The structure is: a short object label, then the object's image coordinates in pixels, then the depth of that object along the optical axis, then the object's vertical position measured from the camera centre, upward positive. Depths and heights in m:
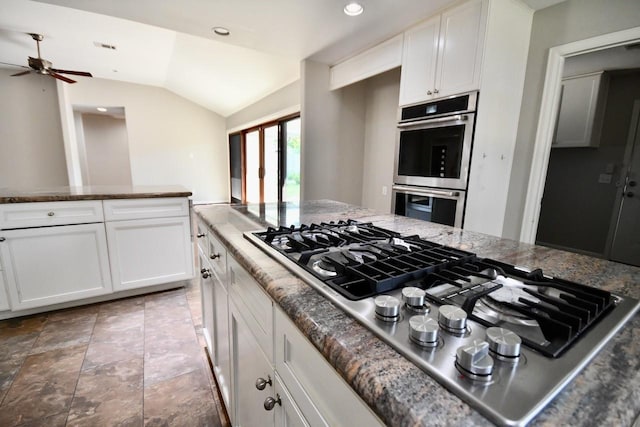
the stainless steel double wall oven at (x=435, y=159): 2.07 +0.09
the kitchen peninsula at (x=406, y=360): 0.35 -0.29
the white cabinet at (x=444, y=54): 1.95 +0.86
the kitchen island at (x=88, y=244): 2.03 -0.63
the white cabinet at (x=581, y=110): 3.28 +0.74
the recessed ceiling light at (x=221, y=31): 2.54 +1.20
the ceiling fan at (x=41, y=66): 3.67 +1.21
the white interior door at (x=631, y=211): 3.16 -0.40
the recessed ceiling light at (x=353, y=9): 2.11 +1.19
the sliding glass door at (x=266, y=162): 4.87 +0.10
